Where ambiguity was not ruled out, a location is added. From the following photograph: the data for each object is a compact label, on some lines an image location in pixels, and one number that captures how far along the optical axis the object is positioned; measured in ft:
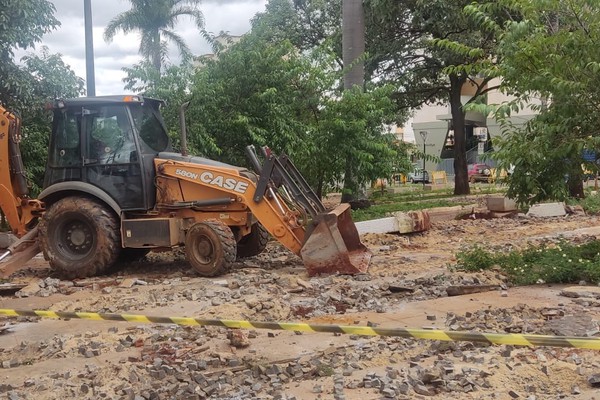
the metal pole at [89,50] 45.27
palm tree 112.47
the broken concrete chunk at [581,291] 24.52
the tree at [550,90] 25.98
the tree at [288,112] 47.06
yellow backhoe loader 31.53
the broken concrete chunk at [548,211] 52.47
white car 159.14
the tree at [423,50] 67.00
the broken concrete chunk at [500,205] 53.06
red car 146.30
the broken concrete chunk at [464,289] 26.22
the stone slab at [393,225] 44.60
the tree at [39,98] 42.06
